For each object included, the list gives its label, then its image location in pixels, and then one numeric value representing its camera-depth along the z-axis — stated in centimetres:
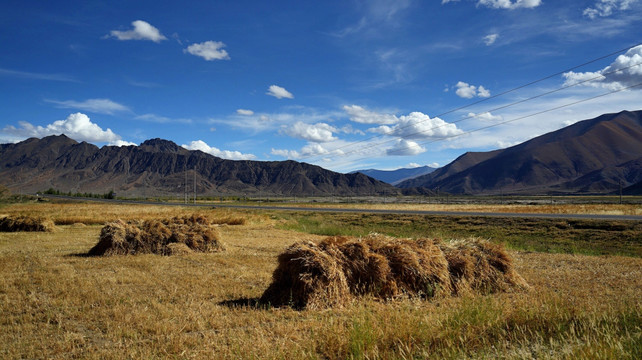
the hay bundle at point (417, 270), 921
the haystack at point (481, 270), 962
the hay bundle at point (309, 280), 859
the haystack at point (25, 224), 2770
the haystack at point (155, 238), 1664
